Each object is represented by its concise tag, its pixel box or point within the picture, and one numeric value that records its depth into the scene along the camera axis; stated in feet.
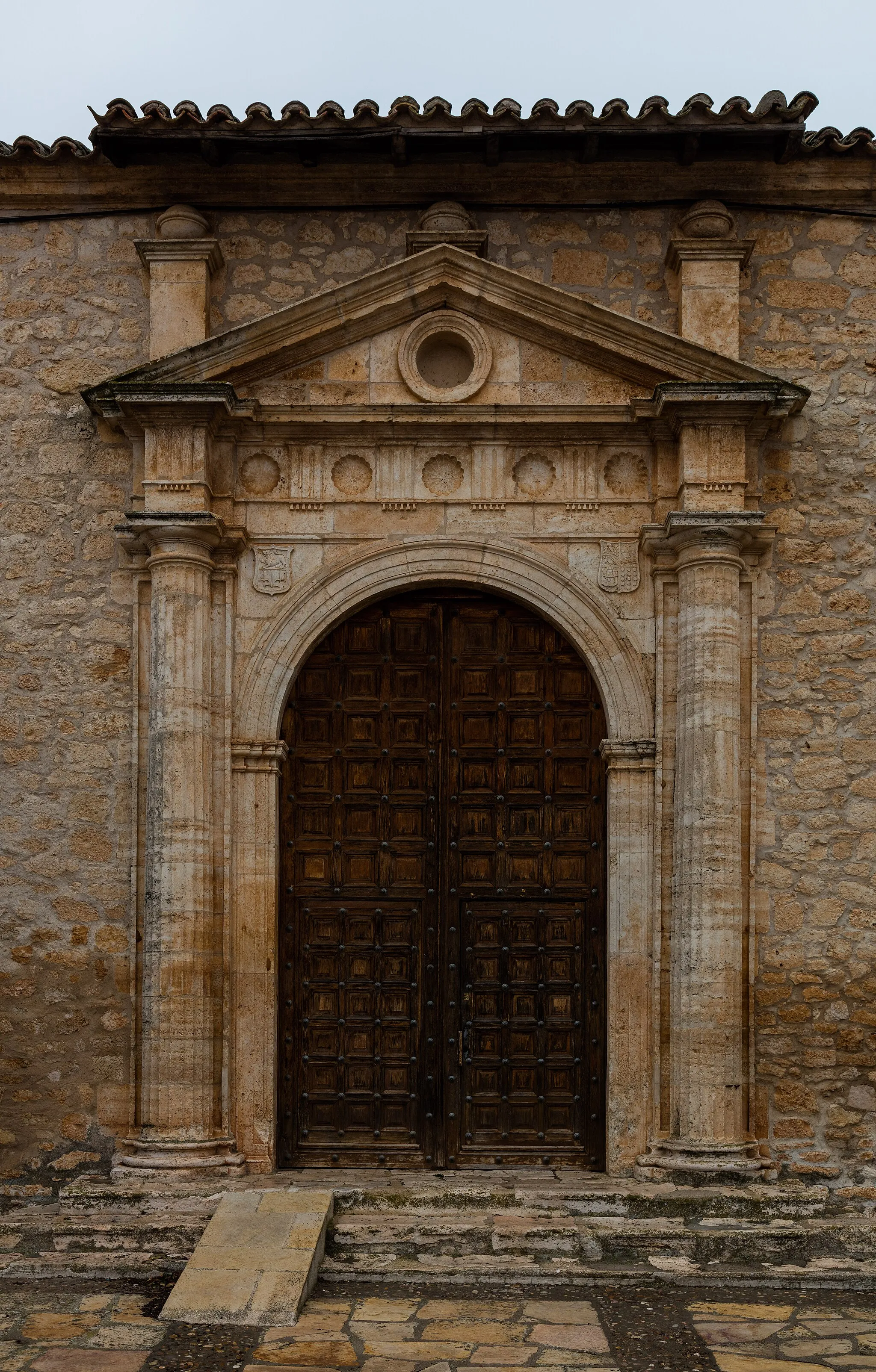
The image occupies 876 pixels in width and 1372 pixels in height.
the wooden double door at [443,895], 23.70
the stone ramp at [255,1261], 17.21
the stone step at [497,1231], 19.49
